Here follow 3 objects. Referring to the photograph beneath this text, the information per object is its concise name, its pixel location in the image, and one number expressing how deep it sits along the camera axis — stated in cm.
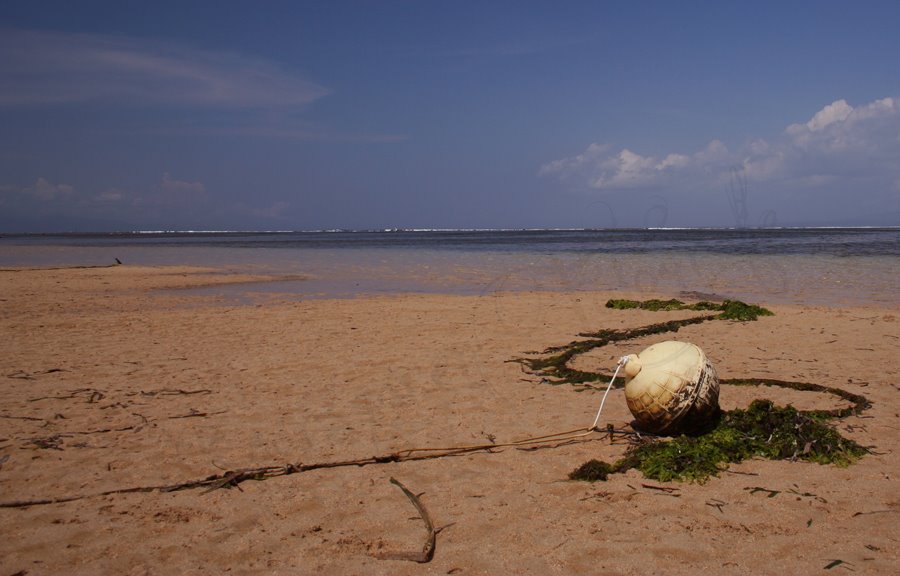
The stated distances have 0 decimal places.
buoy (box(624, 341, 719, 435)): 525
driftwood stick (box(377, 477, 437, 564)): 361
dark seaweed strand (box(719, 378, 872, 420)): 595
